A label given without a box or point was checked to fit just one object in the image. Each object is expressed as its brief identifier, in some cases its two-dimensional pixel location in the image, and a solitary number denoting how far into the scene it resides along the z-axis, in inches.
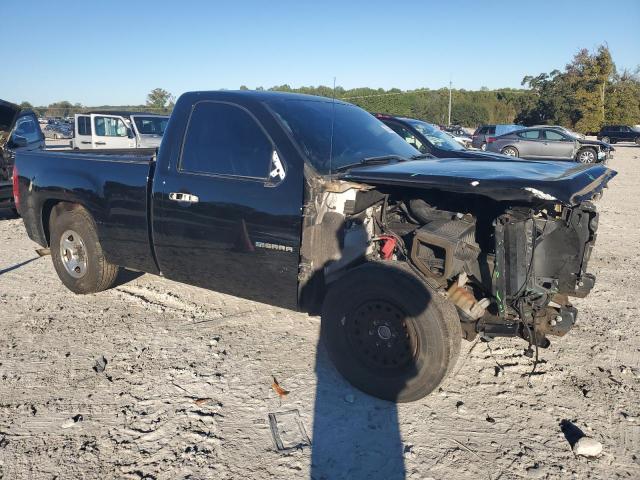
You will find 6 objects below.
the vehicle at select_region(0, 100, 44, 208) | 302.8
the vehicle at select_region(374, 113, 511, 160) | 327.4
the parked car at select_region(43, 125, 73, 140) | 1536.2
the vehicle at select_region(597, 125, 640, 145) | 1425.9
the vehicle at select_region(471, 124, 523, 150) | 1034.8
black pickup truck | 121.2
